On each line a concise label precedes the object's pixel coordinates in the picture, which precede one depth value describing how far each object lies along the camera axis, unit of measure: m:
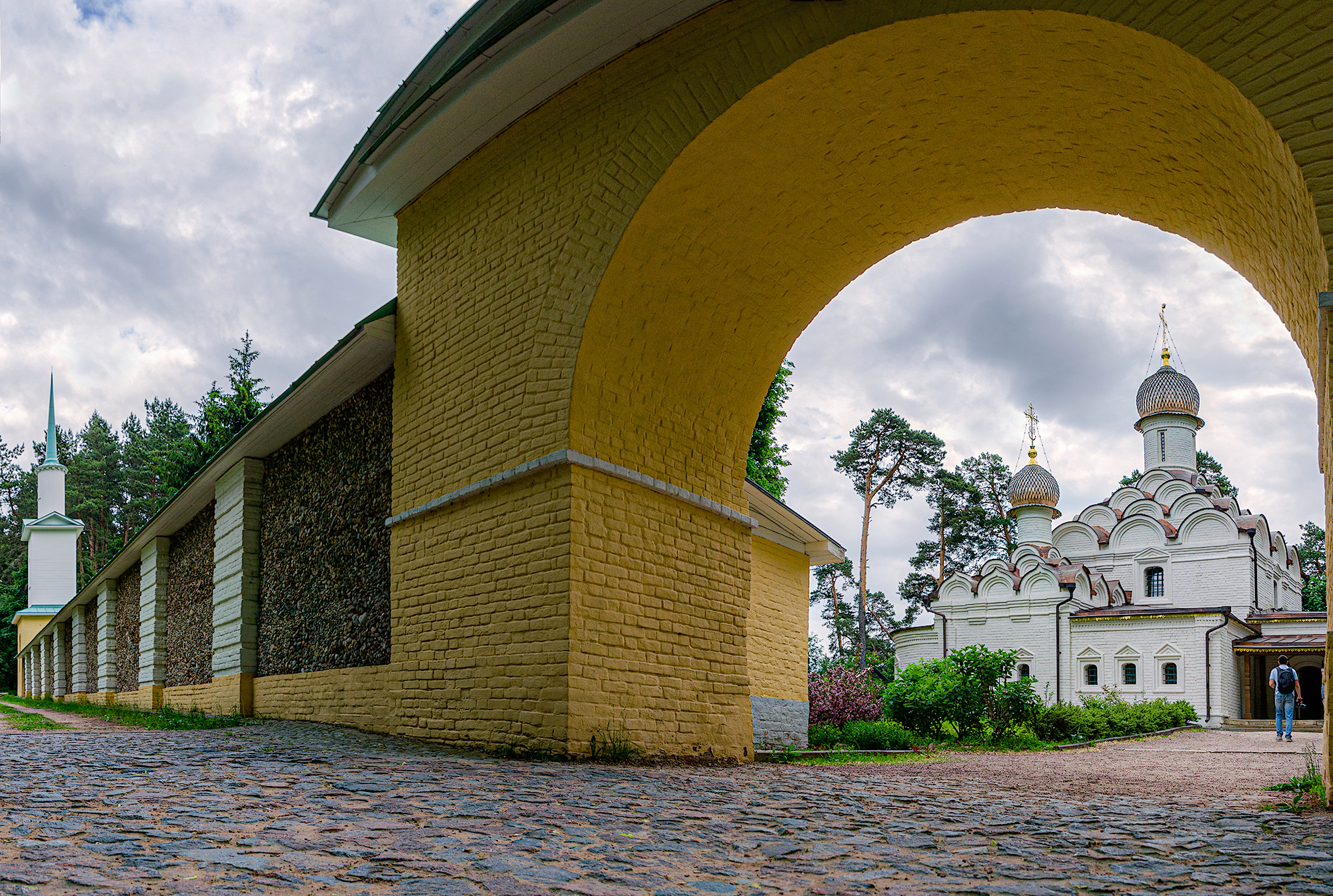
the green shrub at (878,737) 13.12
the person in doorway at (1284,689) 17.45
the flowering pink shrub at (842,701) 16.75
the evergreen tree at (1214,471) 49.03
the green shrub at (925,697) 16.45
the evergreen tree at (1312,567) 45.72
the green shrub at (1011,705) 16.83
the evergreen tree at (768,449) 21.23
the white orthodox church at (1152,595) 30.75
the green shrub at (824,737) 14.55
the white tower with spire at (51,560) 38.91
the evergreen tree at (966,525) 44.72
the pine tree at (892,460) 40.62
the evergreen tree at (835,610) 45.41
